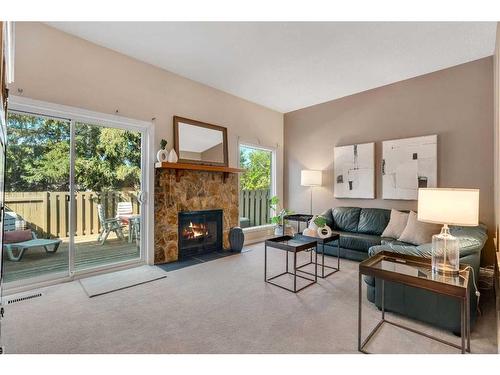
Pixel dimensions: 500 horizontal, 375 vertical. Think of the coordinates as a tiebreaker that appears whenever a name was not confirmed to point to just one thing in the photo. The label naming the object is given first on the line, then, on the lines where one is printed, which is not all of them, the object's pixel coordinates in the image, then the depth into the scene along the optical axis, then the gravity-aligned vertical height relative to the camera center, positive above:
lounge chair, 2.76 -0.59
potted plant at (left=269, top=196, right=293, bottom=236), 5.43 -0.72
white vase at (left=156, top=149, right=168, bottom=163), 3.71 +0.48
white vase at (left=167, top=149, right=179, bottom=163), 3.79 +0.46
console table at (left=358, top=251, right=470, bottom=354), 1.52 -0.59
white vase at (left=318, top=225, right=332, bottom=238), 3.34 -0.60
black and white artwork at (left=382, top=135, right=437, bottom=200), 3.87 +0.35
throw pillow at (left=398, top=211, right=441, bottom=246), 3.38 -0.61
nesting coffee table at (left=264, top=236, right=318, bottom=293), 2.81 -0.68
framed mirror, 4.06 +0.79
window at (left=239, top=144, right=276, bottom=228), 5.25 +0.08
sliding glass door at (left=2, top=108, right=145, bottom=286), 2.80 -0.11
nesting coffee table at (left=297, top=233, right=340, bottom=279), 3.26 -0.72
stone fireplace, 3.80 -0.27
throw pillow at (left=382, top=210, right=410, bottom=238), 3.75 -0.56
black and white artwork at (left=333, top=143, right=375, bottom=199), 4.49 +0.31
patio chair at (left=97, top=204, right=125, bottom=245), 3.38 -0.53
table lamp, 1.65 -0.18
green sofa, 1.98 -0.92
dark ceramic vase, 4.48 -0.93
